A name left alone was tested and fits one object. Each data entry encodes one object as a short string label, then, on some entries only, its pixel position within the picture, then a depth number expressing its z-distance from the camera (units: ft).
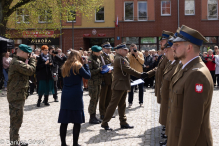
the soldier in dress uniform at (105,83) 29.63
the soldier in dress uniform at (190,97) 9.18
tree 74.54
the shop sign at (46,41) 112.37
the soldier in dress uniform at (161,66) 23.11
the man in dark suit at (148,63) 59.31
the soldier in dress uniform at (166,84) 19.99
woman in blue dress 19.40
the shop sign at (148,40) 110.93
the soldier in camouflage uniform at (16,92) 19.76
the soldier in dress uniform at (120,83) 25.05
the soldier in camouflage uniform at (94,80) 28.12
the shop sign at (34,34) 110.18
